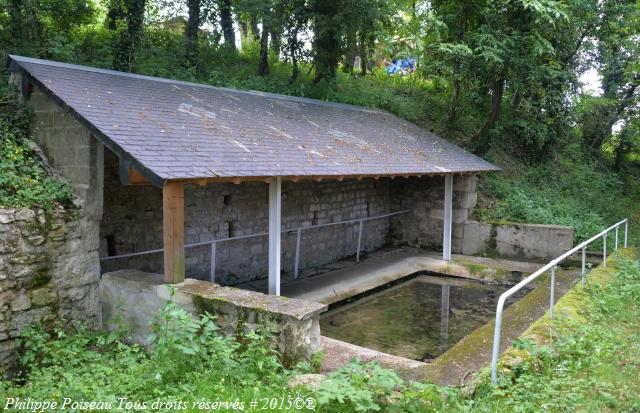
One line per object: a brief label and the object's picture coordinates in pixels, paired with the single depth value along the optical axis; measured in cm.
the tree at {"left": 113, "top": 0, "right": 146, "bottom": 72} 1096
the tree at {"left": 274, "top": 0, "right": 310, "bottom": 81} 1277
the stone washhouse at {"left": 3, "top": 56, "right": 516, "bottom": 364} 550
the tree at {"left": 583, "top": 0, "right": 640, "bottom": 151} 1380
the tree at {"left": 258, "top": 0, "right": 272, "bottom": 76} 1363
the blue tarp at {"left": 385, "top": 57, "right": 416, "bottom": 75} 1768
